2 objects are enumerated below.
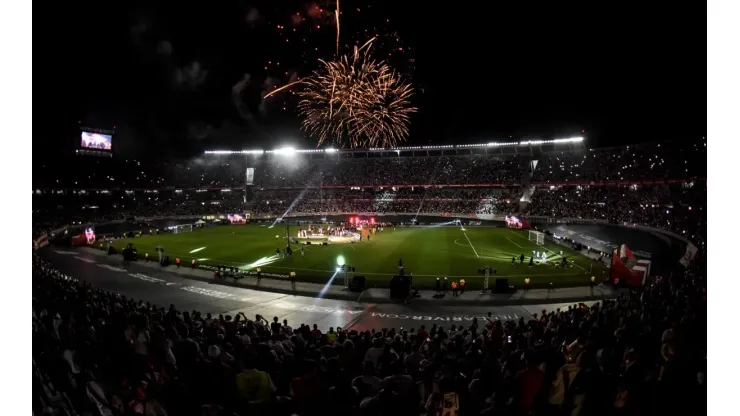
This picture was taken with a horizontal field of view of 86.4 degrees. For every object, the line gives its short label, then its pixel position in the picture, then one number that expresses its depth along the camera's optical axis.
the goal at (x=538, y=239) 39.34
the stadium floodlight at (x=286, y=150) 99.44
